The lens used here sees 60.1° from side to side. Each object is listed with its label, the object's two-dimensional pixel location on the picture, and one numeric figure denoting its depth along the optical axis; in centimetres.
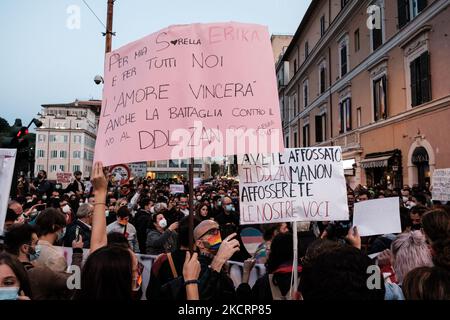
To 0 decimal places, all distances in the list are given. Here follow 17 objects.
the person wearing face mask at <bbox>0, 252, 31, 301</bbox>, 219
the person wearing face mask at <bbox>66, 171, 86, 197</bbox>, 1146
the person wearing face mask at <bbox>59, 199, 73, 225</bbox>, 766
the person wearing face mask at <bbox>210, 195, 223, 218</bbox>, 1038
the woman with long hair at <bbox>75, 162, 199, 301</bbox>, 195
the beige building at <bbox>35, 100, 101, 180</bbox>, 8706
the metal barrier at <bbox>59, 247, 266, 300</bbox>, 396
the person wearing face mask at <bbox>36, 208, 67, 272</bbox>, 395
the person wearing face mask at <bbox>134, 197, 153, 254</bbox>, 755
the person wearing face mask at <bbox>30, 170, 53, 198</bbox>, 1055
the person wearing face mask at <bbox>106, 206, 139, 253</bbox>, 614
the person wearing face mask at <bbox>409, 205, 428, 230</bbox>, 560
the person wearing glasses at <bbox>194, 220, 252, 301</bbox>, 231
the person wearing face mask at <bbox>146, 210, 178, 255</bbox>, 526
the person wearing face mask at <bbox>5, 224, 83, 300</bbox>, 245
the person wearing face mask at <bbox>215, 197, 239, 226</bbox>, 841
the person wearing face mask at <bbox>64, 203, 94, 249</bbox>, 548
